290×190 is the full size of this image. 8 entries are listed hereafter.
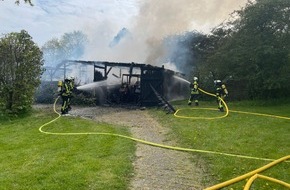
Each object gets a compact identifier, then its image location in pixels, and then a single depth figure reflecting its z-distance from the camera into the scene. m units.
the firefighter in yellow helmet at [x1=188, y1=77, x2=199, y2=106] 13.05
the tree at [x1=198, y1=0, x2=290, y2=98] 13.09
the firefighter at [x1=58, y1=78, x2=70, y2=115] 10.92
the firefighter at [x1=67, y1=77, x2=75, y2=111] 11.11
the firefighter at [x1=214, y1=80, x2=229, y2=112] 11.49
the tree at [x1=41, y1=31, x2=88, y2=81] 46.04
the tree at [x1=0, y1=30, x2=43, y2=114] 10.80
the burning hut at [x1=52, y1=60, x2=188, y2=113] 13.69
